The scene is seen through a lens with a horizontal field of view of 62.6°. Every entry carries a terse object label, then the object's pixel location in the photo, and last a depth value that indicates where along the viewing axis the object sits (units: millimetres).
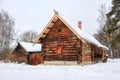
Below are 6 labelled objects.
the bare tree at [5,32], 21538
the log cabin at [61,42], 12513
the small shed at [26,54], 18036
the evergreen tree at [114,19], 12360
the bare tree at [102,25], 21320
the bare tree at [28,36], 35814
